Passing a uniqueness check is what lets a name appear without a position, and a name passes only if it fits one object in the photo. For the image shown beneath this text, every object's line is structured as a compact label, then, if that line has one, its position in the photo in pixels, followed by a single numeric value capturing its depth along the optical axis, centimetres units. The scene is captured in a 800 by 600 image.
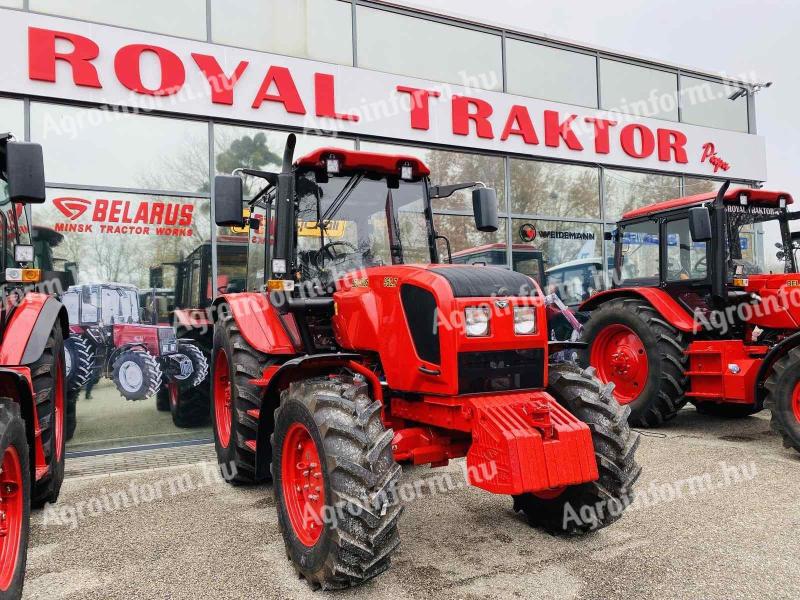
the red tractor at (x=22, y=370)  301
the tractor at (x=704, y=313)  645
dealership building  661
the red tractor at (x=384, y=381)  317
